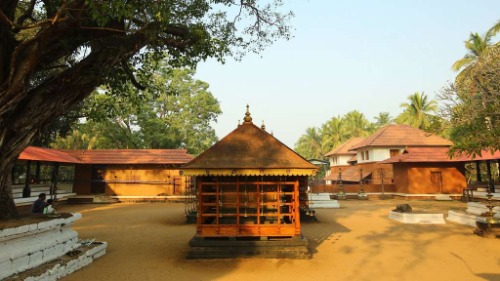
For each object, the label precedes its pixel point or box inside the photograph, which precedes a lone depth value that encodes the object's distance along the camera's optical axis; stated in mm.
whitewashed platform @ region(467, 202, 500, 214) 14992
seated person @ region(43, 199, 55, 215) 9844
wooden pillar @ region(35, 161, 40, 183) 21798
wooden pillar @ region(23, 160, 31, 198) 18375
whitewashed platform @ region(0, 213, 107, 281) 6102
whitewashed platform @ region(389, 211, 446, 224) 14250
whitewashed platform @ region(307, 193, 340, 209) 21328
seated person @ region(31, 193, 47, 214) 9906
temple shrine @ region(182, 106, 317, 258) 8766
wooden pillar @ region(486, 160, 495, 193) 21188
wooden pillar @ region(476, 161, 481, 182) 24575
